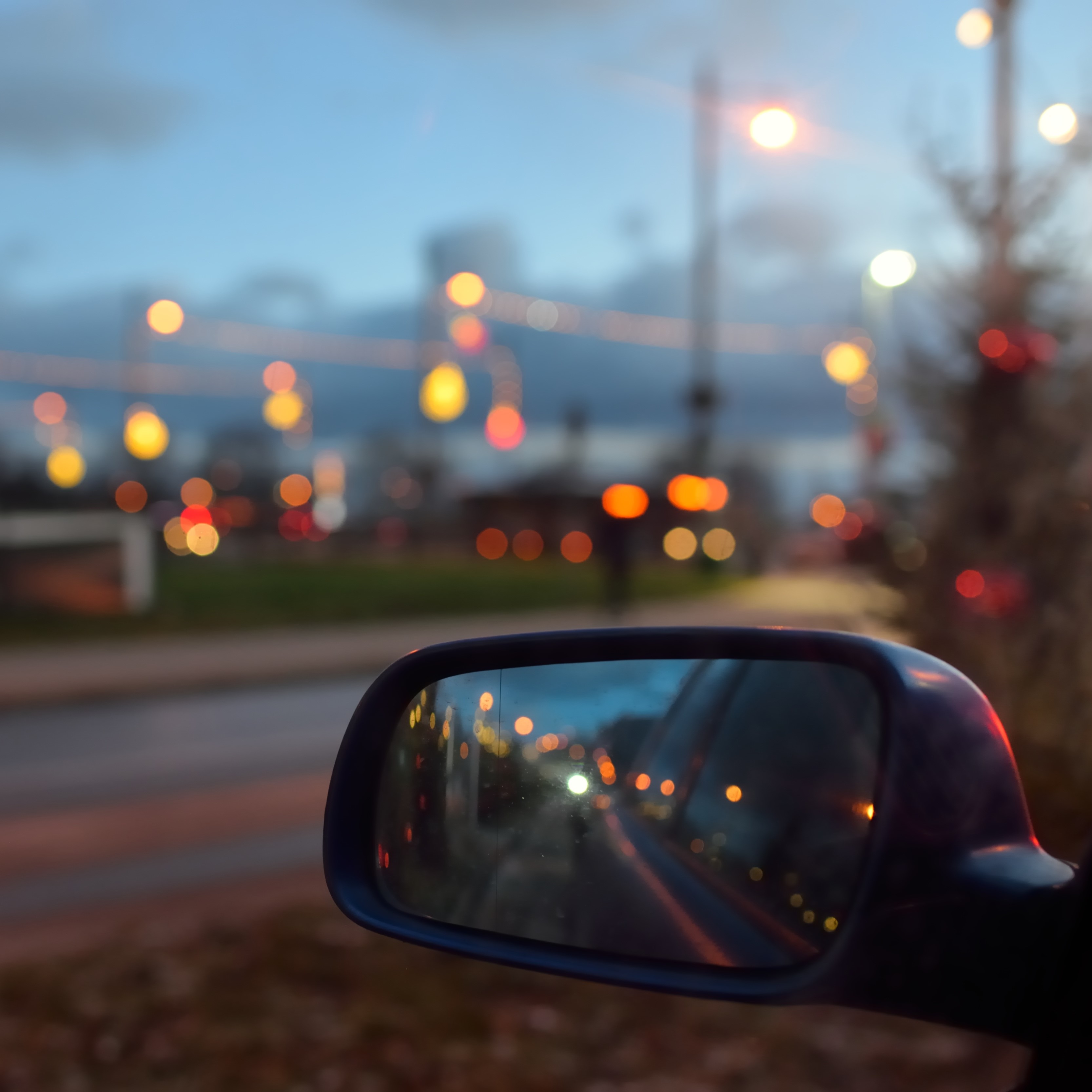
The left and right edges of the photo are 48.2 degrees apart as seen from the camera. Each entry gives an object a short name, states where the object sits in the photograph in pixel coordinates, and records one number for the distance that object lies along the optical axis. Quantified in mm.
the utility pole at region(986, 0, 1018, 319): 5016
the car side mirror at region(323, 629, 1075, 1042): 1329
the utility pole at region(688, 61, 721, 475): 22438
